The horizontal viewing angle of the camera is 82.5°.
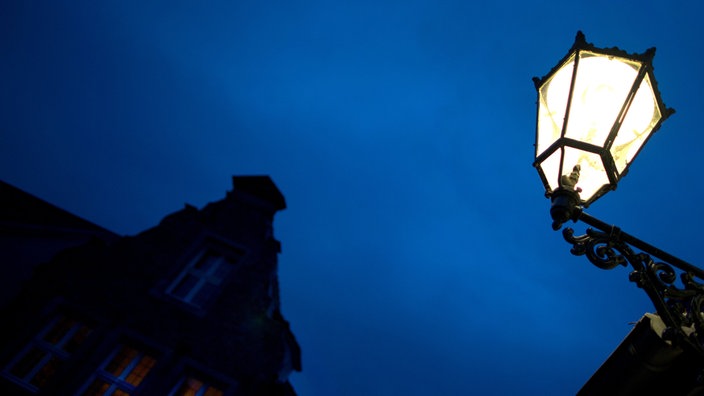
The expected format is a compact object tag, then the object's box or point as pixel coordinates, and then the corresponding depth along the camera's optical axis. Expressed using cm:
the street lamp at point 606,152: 271
